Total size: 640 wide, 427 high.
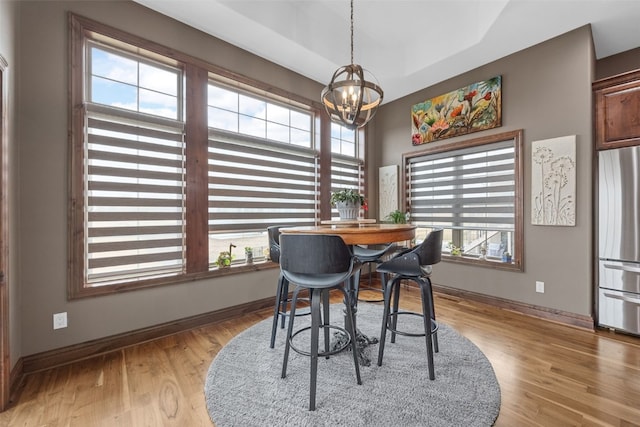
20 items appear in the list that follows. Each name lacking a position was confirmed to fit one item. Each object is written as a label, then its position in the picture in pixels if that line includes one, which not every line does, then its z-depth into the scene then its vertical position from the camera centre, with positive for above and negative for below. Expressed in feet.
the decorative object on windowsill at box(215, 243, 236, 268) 10.16 -1.70
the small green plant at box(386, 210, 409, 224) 12.00 -0.27
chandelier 7.49 +3.29
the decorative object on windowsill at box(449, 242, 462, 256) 12.90 -1.79
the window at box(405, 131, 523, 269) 11.20 +0.70
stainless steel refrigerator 8.59 -0.92
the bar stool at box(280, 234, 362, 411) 5.42 -1.09
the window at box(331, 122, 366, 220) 14.40 +2.69
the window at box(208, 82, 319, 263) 10.28 +1.81
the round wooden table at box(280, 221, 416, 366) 5.76 -0.47
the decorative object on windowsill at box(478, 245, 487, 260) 12.10 -1.80
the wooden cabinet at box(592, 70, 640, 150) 8.67 +3.19
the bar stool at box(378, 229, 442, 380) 6.25 -1.40
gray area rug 5.15 -3.78
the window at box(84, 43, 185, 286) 7.81 +1.34
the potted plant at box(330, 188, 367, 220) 8.09 +0.26
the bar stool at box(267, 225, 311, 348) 7.88 -2.00
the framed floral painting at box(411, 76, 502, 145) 11.53 +4.46
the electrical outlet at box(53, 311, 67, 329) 7.09 -2.71
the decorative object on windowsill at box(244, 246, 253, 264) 11.03 -1.67
